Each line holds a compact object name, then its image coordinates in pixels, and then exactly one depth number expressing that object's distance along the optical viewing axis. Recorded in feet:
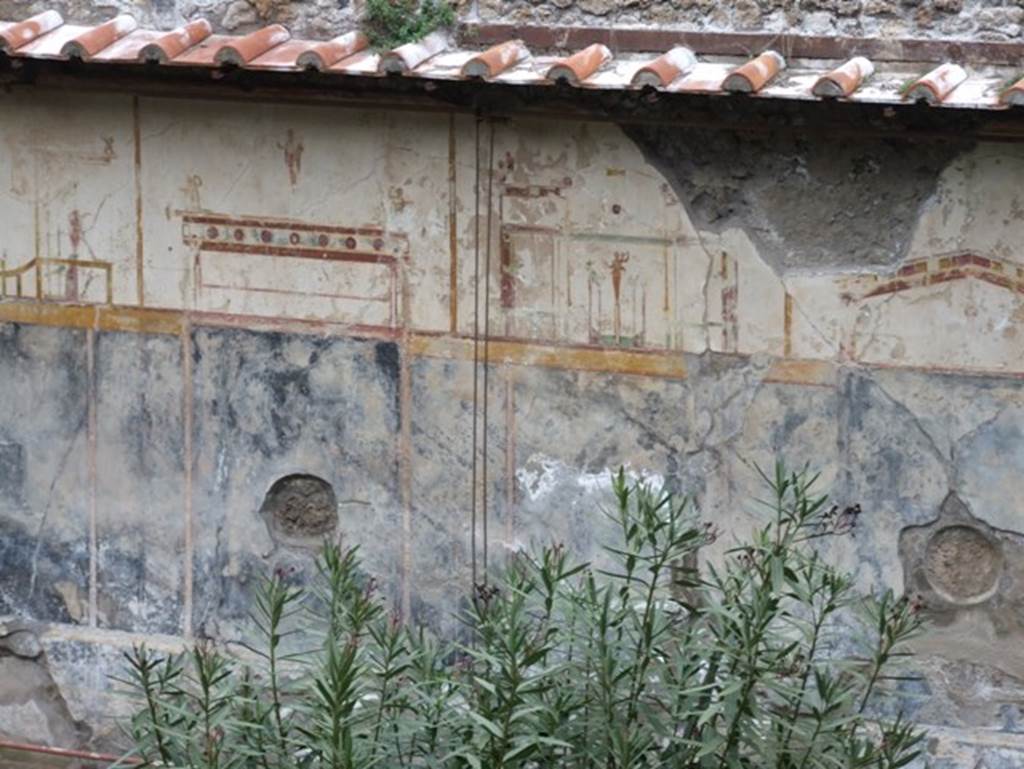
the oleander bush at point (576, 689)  30.64
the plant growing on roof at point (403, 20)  43.11
